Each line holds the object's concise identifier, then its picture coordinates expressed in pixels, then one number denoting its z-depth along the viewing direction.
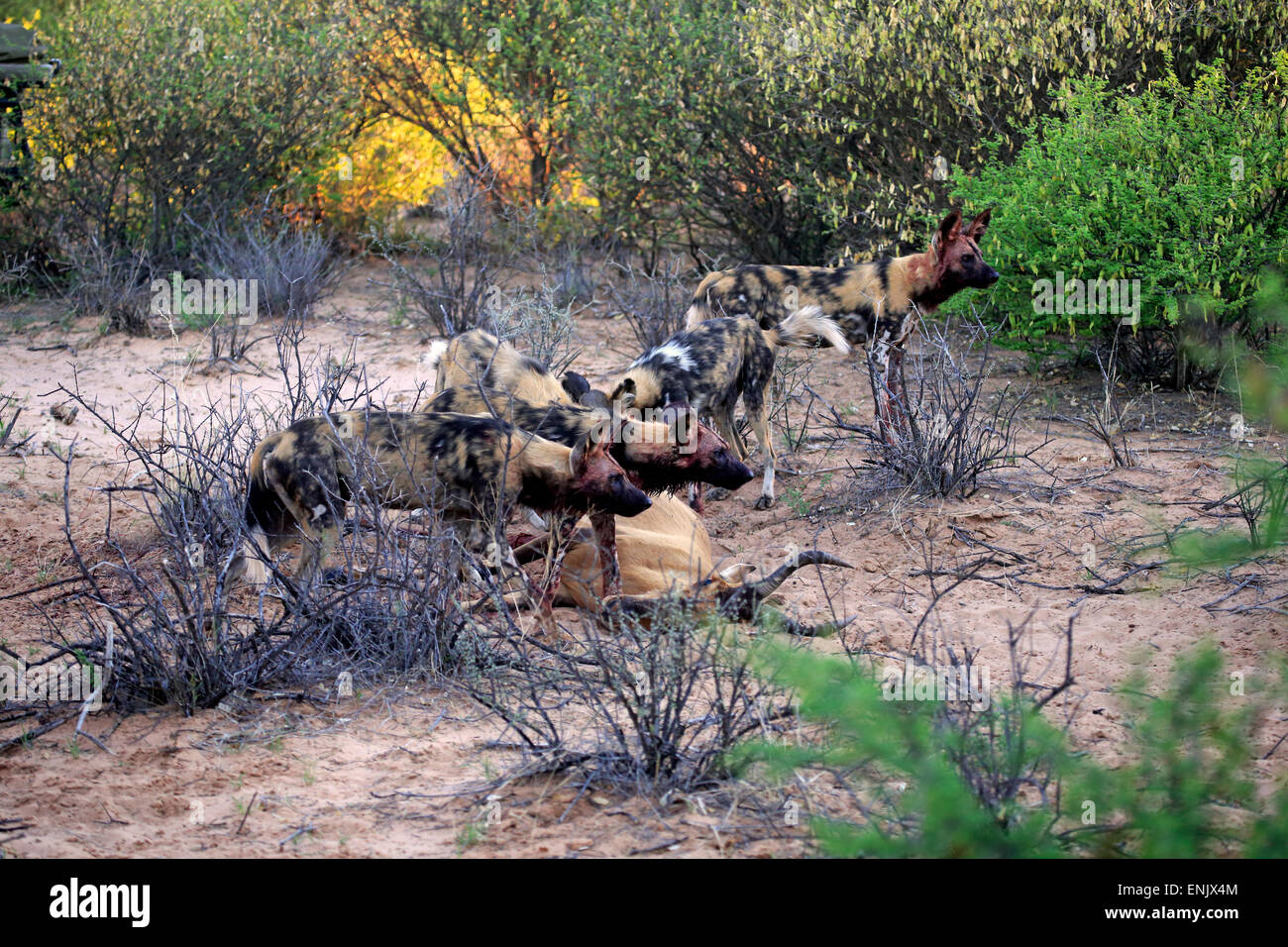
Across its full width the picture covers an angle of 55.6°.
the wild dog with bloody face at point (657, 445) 5.91
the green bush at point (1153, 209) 7.94
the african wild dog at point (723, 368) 7.17
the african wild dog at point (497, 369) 6.62
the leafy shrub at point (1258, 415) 2.45
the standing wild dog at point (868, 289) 8.40
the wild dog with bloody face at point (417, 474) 5.23
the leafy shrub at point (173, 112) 11.30
